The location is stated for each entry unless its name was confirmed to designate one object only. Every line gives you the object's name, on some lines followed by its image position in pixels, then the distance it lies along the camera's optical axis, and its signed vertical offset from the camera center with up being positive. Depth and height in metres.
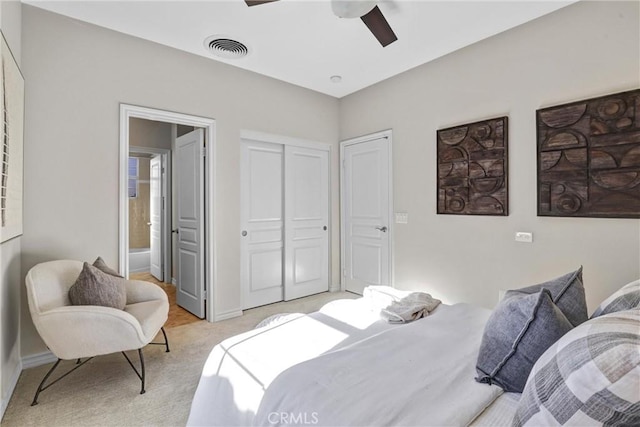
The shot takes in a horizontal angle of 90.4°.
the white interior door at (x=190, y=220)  3.43 -0.10
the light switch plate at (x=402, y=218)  3.67 -0.08
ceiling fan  1.96 +1.30
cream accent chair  1.92 -0.69
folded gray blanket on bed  1.71 -0.54
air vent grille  2.91 +1.58
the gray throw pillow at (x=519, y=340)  1.06 -0.44
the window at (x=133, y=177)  6.16 +0.67
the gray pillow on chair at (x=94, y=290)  2.10 -0.52
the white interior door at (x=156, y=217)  5.02 -0.09
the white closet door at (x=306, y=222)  4.07 -0.13
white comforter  0.95 -0.59
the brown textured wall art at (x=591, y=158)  2.19 +0.40
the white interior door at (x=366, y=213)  3.91 -0.02
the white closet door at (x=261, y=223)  3.69 -0.14
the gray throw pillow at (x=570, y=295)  1.26 -0.35
